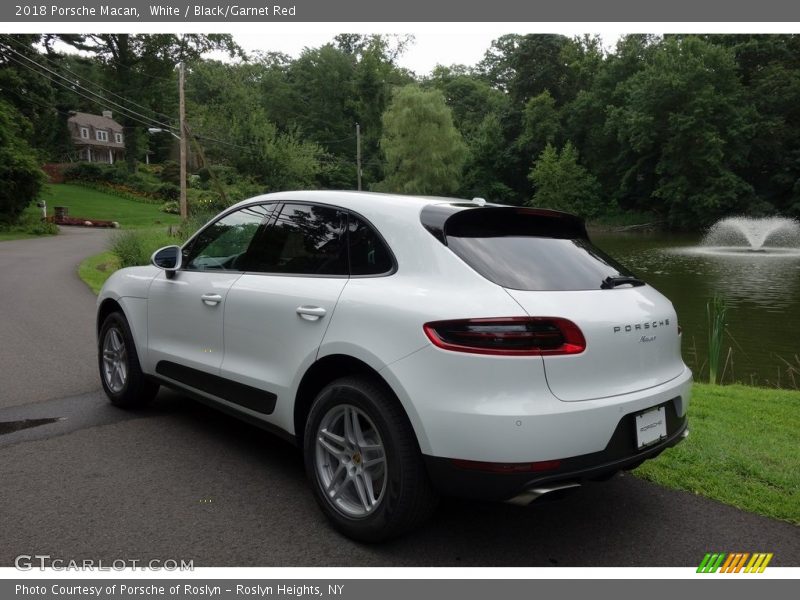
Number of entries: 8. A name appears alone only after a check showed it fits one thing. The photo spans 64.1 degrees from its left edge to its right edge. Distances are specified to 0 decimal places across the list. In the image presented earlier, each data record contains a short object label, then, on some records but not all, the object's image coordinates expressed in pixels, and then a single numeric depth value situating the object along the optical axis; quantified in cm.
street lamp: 3031
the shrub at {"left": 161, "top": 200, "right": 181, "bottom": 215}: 4884
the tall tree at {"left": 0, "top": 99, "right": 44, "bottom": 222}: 3138
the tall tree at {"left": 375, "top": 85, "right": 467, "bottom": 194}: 6144
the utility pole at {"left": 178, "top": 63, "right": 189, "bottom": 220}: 2995
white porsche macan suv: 276
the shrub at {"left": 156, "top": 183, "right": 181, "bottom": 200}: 5678
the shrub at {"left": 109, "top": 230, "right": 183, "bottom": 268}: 1631
